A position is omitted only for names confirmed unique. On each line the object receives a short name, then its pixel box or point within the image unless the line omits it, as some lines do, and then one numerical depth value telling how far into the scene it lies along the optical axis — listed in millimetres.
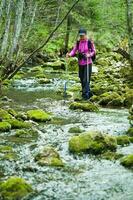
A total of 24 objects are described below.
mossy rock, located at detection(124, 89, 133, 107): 13331
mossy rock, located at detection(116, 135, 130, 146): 8350
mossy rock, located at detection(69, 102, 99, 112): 12266
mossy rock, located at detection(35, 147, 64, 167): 7035
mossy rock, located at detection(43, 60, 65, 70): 25650
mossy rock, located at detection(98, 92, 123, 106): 13305
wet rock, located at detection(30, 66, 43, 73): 23778
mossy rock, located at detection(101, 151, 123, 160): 7489
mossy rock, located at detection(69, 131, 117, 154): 7801
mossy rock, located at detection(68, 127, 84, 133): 9361
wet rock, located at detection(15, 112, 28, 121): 10360
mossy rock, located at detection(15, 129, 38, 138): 8780
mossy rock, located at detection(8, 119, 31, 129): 9469
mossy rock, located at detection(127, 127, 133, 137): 9143
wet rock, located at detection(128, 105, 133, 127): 9766
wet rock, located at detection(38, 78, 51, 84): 18812
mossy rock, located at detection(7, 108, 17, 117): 10555
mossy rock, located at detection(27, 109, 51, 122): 10523
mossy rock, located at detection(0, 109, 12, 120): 9937
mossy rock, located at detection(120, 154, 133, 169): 7059
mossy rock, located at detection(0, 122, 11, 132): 9148
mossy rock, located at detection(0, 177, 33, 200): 5684
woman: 13852
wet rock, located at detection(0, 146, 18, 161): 7297
